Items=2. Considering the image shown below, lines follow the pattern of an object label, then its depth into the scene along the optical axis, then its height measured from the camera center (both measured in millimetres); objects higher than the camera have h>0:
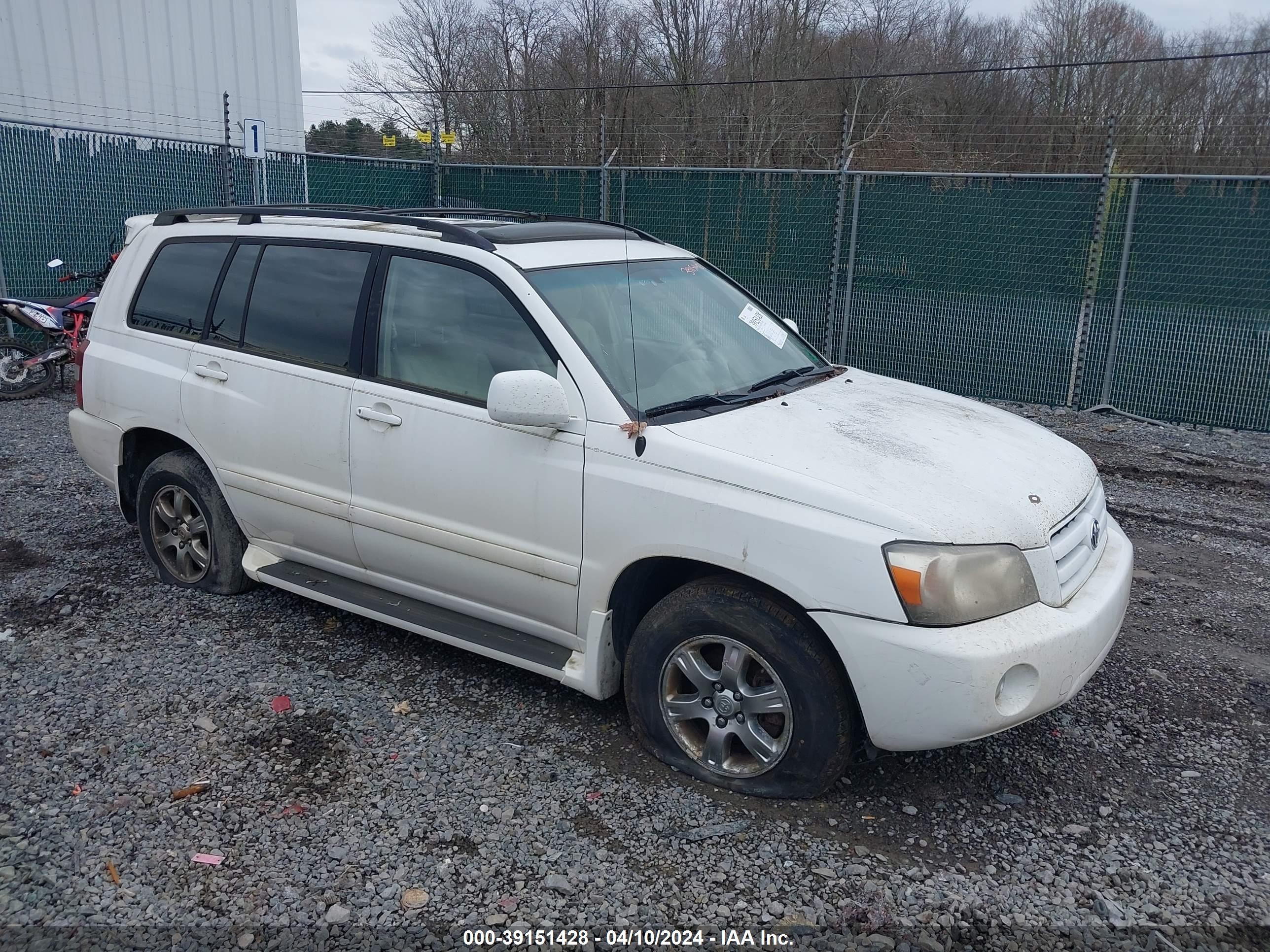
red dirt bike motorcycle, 10133 -1724
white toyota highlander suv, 3131 -1020
